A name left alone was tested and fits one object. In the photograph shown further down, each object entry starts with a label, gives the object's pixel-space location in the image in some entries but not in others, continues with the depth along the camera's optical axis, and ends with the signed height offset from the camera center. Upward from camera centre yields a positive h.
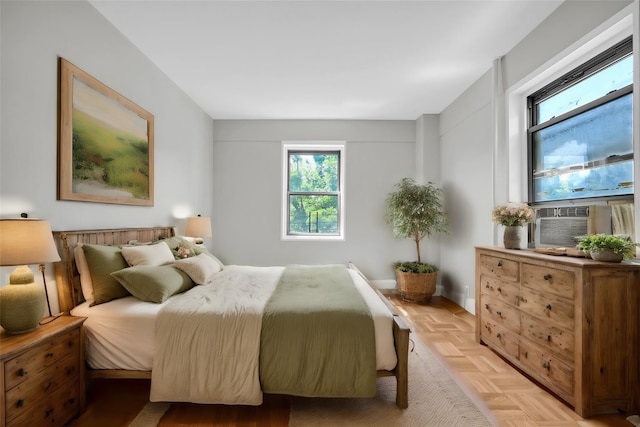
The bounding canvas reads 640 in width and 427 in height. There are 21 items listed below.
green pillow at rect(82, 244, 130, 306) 2.00 -0.39
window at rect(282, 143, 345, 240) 5.09 +0.42
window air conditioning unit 2.12 -0.07
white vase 2.58 -0.19
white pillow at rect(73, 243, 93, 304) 2.03 -0.41
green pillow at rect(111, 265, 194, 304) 2.02 -0.46
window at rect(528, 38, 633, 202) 2.03 +0.66
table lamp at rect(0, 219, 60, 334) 1.46 -0.23
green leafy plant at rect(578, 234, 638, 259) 1.76 -0.18
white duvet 1.76 -0.86
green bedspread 1.77 -0.83
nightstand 1.36 -0.81
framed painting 2.06 +0.59
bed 1.77 -0.77
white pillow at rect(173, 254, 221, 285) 2.48 -0.45
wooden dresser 1.79 -0.74
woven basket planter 4.08 -0.98
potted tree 4.10 -0.14
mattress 1.83 -0.76
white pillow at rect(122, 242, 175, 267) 2.26 -0.31
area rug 1.78 -1.24
